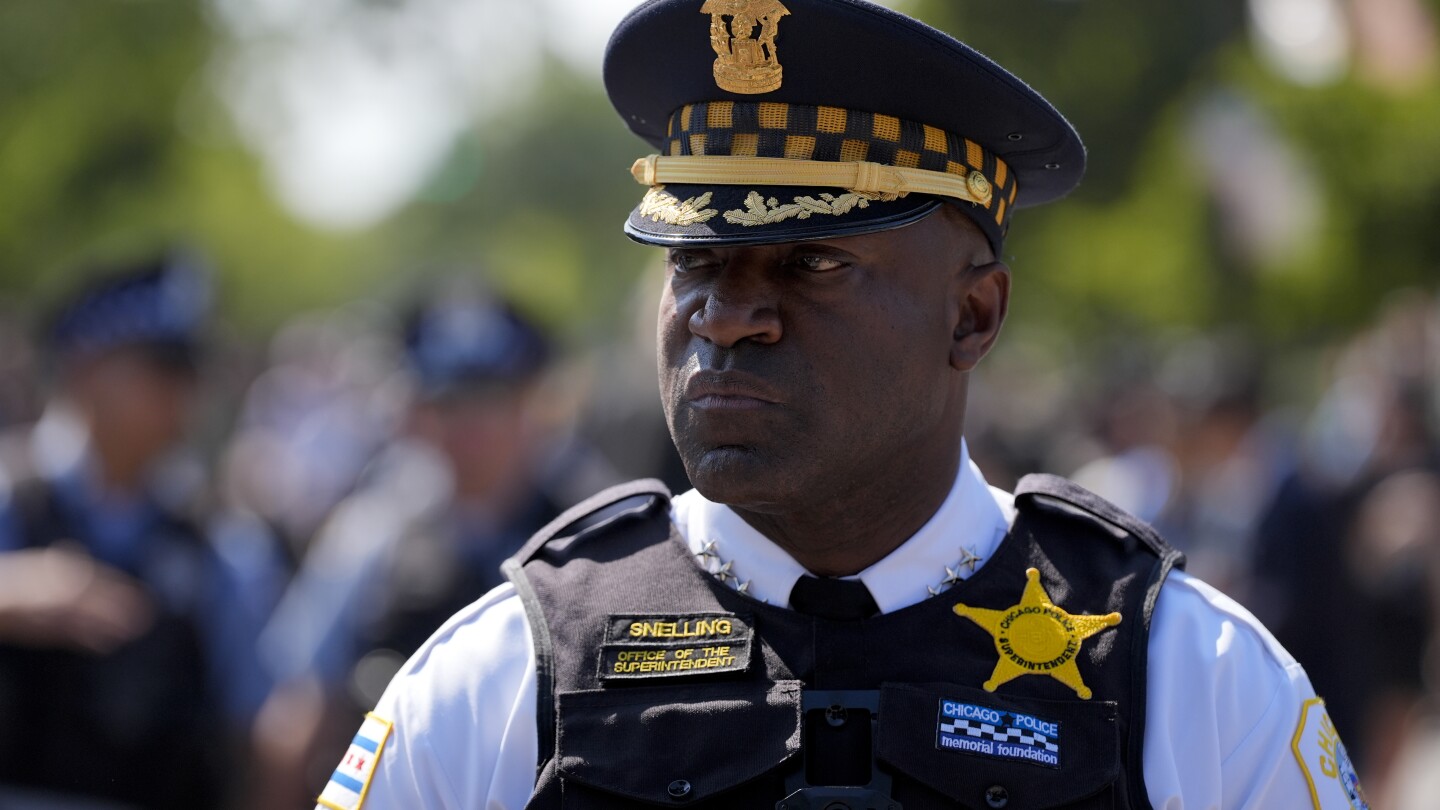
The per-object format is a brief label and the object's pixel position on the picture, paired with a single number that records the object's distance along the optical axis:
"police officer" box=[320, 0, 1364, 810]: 5.42
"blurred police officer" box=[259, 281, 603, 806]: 11.64
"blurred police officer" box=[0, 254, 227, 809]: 10.15
